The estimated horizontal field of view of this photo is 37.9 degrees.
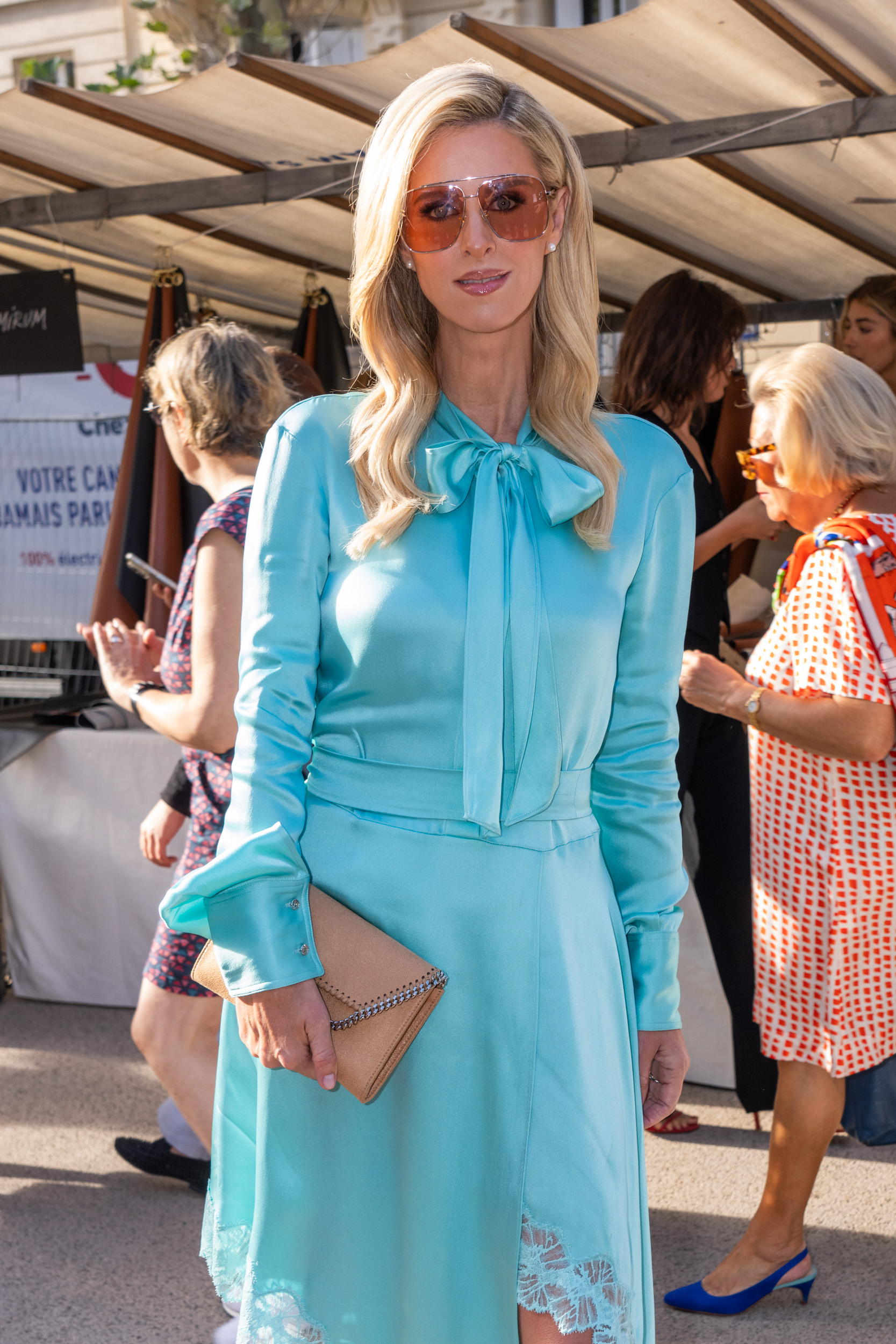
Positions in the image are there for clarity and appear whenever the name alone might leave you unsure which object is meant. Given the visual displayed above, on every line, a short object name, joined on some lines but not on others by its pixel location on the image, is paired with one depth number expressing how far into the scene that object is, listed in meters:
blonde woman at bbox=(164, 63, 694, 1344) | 1.46
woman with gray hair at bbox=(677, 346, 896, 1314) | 2.52
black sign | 4.62
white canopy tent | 3.32
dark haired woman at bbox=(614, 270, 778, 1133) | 3.30
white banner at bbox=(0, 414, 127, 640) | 5.41
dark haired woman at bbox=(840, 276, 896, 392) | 4.38
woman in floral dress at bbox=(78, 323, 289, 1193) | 2.59
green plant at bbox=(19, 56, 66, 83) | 14.67
